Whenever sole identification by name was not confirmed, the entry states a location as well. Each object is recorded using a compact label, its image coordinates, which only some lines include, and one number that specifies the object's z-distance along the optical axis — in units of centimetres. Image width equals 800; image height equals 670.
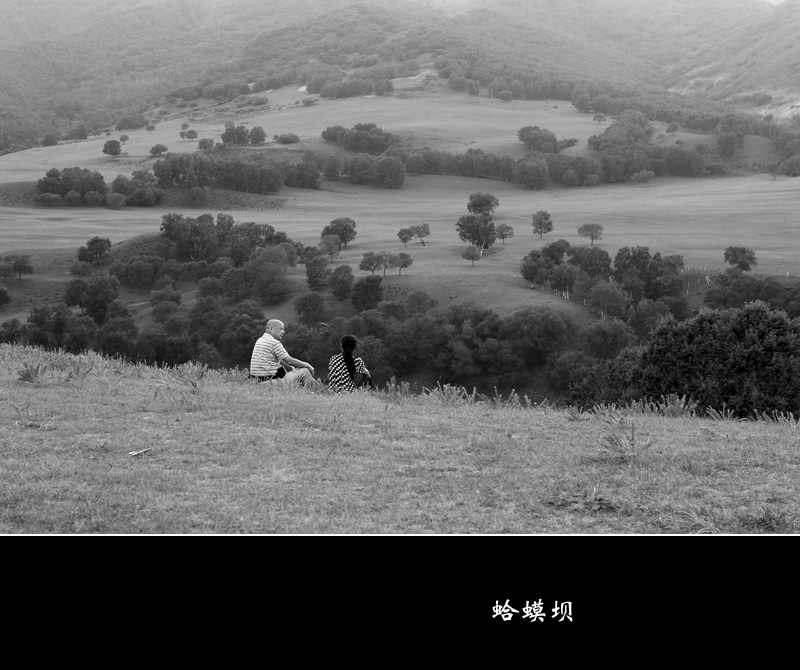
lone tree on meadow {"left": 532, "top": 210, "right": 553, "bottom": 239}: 10269
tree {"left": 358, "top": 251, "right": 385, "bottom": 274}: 8625
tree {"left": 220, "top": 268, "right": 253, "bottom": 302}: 8588
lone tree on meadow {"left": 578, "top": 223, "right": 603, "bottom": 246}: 9781
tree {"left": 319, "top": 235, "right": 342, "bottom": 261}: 9462
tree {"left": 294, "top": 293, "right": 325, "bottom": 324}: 7938
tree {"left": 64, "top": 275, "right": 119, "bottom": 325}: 7906
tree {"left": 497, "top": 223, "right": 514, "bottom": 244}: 10212
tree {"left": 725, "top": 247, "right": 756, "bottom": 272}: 8150
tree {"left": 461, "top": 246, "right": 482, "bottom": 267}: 9175
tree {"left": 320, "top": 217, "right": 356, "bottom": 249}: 10094
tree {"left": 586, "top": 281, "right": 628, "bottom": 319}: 7588
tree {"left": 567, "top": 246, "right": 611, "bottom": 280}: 8588
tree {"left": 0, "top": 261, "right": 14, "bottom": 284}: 8312
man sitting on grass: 1177
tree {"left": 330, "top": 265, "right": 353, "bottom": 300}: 8244
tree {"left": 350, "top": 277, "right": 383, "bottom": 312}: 8044
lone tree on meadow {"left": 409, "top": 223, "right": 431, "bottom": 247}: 10194
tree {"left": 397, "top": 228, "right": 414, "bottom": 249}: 9938
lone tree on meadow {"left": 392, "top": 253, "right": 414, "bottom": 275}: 8726
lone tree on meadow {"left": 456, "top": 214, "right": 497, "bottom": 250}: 9862
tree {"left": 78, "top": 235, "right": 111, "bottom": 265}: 8975
